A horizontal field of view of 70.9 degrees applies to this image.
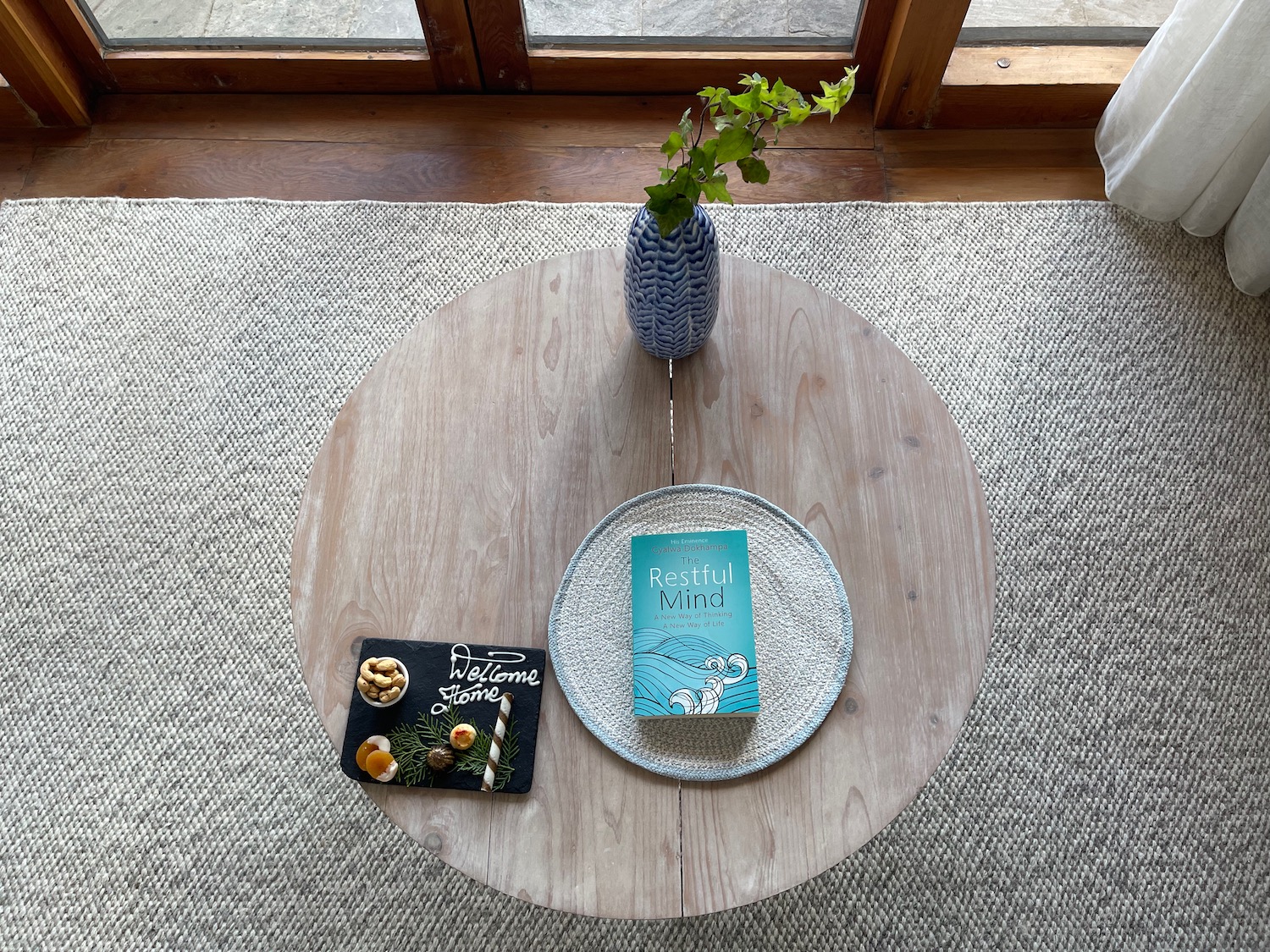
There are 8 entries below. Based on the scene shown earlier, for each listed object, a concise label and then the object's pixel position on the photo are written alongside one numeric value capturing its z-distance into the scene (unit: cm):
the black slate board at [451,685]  98
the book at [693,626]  100
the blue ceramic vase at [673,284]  105
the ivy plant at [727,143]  92
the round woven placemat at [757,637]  99
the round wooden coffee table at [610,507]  94
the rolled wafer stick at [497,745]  96
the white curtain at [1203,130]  157
